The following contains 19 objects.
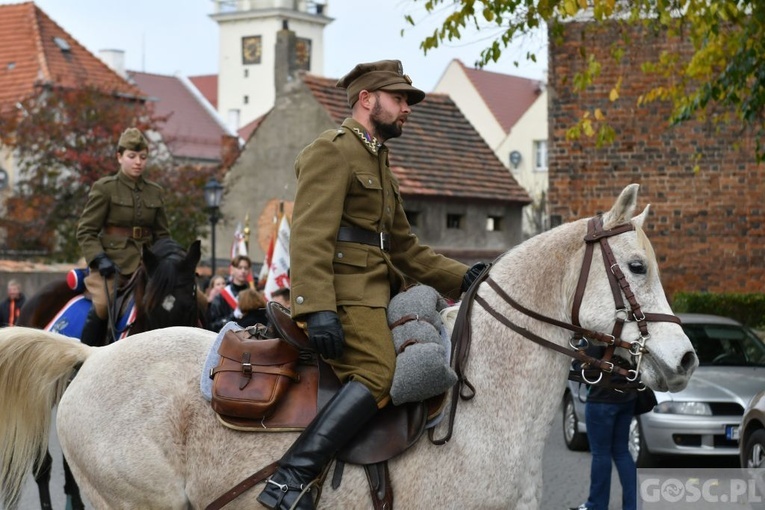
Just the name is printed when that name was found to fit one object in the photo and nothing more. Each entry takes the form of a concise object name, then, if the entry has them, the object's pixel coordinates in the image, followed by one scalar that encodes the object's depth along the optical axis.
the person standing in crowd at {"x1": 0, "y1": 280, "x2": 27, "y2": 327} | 20.98
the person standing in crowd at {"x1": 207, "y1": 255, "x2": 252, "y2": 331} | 13.56
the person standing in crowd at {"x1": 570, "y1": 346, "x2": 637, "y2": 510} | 10.26
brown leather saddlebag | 5.64
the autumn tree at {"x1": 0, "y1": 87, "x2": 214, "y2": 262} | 36.78
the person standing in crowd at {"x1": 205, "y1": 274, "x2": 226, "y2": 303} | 18.31
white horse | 5.48
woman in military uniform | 9.69
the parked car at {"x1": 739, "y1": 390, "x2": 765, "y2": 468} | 10.45
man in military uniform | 5.50
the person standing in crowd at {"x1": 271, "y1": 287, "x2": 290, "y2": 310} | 13.84
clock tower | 105.31
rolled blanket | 5.46
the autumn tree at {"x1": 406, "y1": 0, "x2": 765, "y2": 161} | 12.38
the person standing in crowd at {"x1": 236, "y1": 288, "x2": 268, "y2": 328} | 12.58
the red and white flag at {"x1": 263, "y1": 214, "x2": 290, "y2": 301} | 17.94
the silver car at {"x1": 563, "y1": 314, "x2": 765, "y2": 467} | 12.84
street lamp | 27.28
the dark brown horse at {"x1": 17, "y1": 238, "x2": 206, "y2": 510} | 9.25
